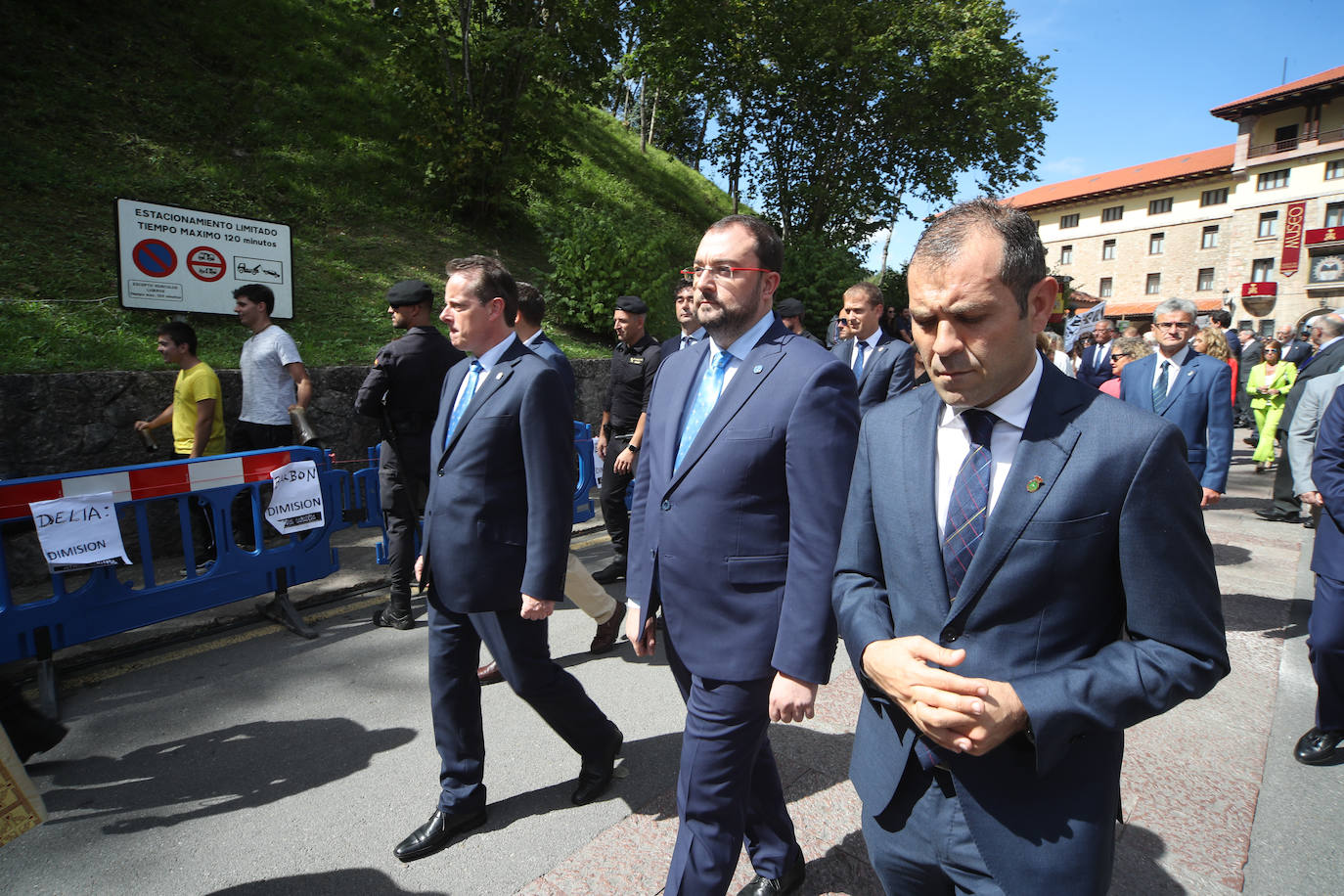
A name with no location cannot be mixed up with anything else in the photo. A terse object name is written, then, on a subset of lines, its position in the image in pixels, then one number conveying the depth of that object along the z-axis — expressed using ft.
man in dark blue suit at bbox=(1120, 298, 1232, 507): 16.34
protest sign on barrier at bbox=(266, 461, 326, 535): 17.35
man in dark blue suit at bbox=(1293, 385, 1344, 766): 11.48
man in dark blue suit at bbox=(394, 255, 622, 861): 9.44
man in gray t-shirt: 20.48
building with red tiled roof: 136.98
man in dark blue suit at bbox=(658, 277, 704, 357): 18.21
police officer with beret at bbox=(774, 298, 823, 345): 23.89
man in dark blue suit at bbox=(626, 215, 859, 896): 6.84
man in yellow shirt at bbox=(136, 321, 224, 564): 19.12
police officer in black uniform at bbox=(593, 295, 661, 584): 20.30
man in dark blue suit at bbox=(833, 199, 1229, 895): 4.34
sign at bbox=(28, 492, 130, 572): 13.30
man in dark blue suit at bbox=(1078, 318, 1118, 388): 33.04
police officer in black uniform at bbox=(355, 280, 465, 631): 16.87
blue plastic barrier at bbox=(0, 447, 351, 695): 13.21
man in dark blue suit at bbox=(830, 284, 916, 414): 19.39
